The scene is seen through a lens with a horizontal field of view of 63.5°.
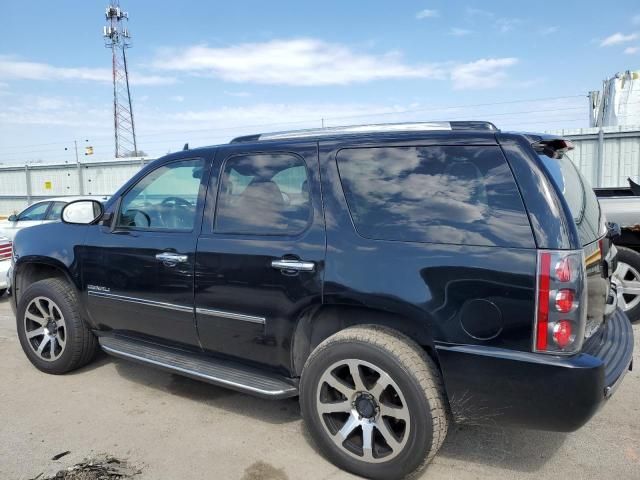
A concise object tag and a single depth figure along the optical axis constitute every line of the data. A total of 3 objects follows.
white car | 9.84
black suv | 2.43
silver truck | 5.42
